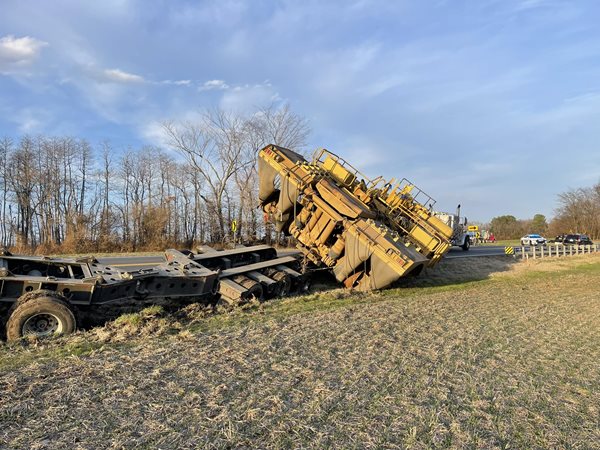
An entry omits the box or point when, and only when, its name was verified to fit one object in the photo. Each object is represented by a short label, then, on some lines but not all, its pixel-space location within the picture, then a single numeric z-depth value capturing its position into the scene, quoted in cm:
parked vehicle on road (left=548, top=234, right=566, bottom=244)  5359
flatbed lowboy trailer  646
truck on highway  2507
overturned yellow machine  1100
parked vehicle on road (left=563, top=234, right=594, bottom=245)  4891
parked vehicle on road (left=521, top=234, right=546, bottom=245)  5344
